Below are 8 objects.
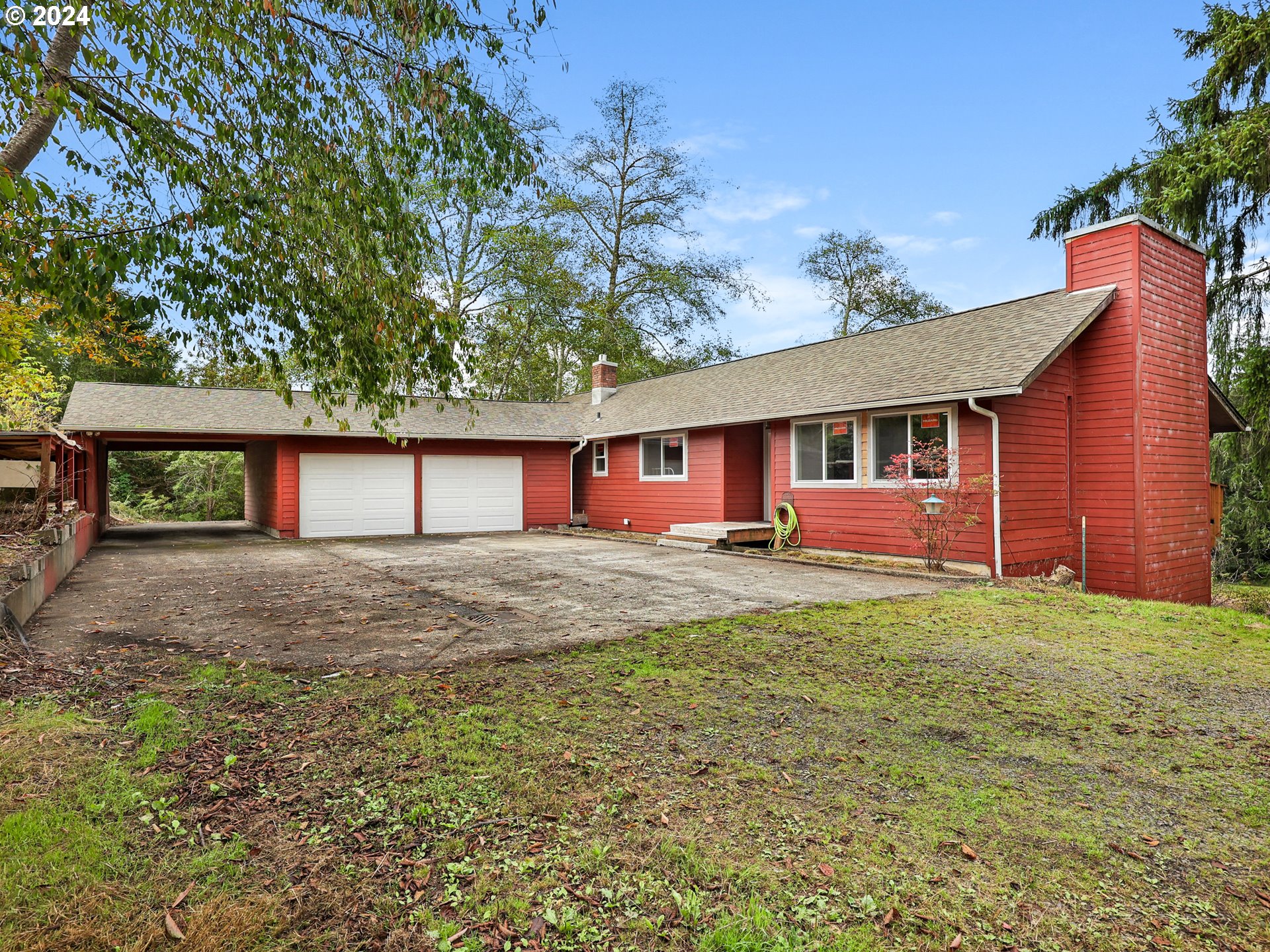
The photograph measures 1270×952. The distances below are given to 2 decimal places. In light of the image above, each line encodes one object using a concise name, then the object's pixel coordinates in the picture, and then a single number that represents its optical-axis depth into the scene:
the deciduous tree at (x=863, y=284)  29.55
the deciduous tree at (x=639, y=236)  26.38
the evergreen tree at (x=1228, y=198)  12.13
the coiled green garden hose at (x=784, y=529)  12.57
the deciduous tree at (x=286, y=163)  4.29
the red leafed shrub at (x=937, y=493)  9.79
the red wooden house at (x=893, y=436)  9.97
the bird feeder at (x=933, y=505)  9.41
